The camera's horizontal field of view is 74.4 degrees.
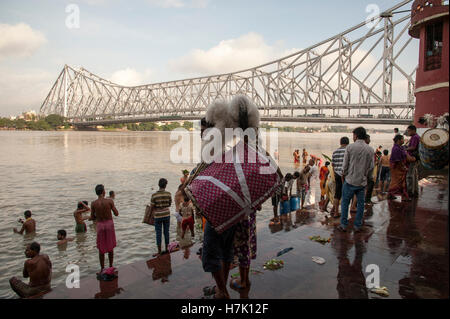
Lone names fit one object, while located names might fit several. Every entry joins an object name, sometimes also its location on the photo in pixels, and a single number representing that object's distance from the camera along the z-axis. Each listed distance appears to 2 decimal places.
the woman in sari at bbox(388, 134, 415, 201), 5.73
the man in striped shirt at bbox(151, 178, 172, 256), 4.57
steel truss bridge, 40.84
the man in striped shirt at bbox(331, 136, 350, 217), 4.79
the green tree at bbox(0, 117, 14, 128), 80.56
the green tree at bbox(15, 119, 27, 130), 79.81
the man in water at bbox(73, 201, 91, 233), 6.31
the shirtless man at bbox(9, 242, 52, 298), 3.76
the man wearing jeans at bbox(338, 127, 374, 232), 3.96
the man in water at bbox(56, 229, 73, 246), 5.71
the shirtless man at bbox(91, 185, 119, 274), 4.17
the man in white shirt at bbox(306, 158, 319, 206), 6.67
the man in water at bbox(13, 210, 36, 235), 6.26
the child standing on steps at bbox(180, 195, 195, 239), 5.42
